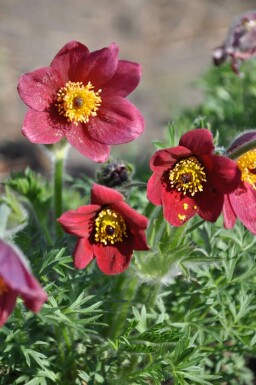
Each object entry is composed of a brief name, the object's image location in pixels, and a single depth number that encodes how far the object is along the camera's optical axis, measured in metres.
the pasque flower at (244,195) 0.78
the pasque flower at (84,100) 0.81
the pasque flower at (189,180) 0.77
